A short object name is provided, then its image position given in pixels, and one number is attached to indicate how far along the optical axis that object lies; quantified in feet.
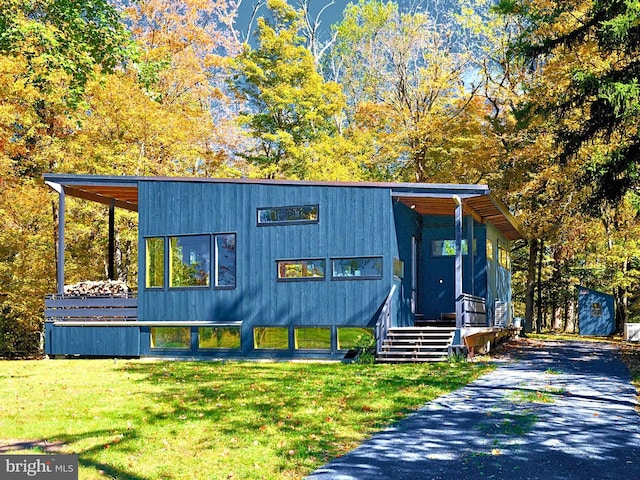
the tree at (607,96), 49.47
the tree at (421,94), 101.76
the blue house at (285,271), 58.34
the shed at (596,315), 101.71
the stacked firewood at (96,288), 66.33
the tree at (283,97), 111.55
